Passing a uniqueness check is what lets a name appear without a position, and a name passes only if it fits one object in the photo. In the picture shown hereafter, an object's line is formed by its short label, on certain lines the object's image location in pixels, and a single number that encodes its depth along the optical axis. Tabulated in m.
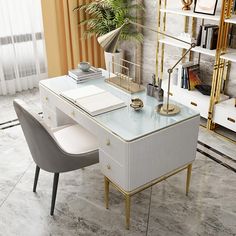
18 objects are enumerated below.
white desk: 1.99
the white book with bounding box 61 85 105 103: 2.46
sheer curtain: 4.18
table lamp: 2.21
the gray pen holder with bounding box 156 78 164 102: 2.41
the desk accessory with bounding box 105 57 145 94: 2.60
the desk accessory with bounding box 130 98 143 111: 2.28
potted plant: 4.16
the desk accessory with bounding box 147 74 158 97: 2.45
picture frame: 3.21
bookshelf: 3.09
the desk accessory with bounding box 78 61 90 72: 2.91
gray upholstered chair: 2.06
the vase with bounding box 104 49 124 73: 4.46
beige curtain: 4.30
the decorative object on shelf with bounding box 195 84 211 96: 3.54
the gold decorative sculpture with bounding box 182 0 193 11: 3.50
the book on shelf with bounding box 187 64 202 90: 3.65
